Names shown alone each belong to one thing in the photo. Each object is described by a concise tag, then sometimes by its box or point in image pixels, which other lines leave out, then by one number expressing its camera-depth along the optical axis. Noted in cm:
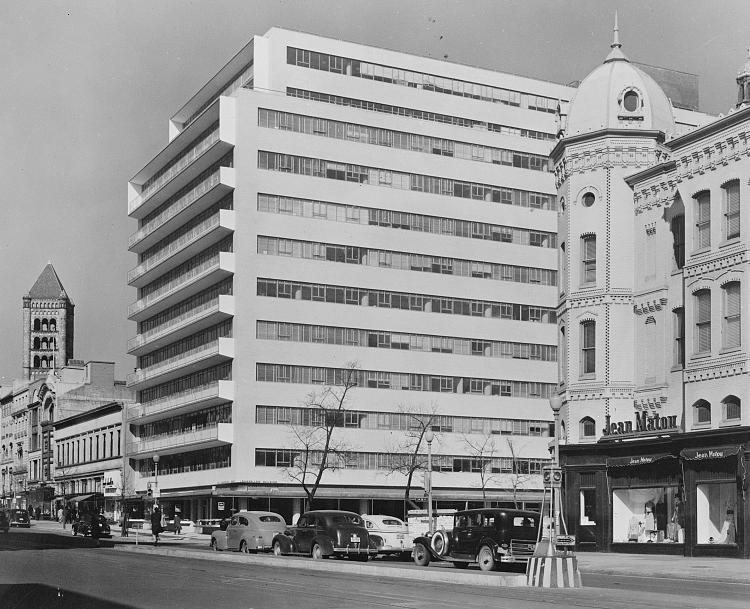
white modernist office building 8162
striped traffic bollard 2541
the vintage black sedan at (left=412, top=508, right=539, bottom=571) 3159
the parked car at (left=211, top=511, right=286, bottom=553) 4225
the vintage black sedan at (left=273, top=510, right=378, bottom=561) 3716
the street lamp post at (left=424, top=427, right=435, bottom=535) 4672
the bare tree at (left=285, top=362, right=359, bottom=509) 8038
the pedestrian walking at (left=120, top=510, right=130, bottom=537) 6856
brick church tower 19525
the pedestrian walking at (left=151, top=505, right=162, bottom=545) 5353
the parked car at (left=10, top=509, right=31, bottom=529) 9475
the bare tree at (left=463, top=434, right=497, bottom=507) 8788
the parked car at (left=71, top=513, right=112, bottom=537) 6238
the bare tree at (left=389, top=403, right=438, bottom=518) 8375
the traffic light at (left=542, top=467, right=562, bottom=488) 2770
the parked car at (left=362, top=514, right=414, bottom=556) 4016
